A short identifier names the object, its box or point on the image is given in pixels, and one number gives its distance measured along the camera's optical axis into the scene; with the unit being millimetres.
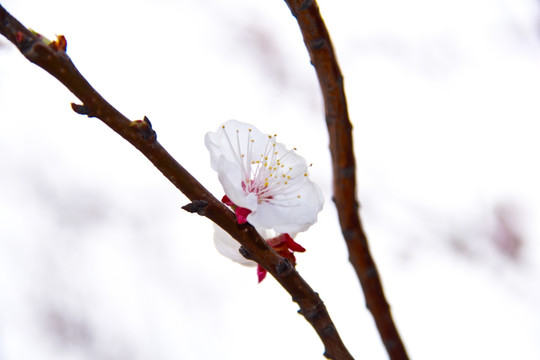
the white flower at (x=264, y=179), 356
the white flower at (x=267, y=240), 365
